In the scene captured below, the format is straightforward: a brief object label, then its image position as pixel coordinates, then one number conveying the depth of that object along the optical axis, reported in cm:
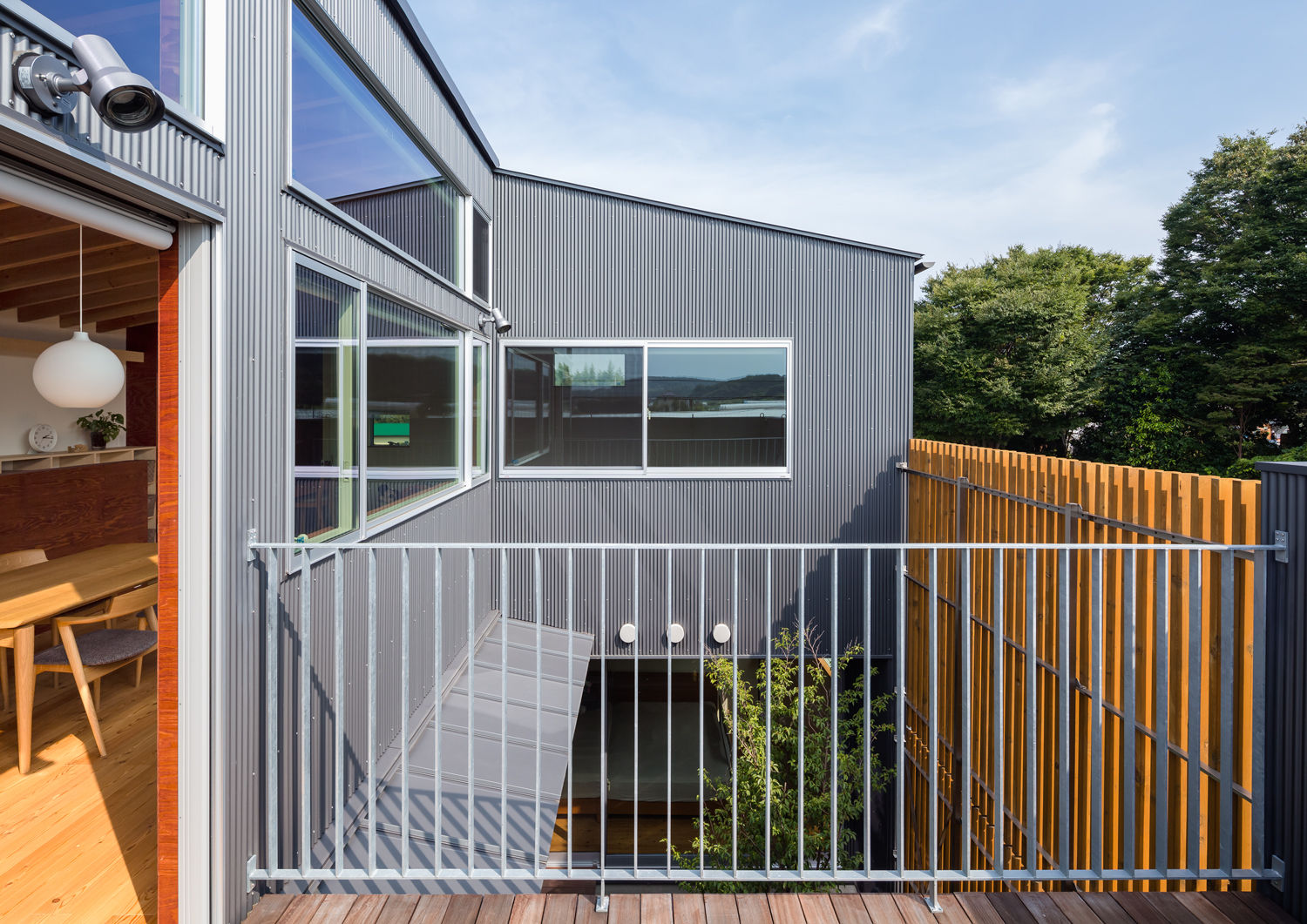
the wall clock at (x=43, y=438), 530
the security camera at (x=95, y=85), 136
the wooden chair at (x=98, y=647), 314
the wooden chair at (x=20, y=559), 427
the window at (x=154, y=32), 155
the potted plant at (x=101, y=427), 591
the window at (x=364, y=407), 264
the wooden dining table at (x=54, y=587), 296
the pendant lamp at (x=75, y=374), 218
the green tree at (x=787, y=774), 421
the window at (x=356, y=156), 271
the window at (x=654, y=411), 618
